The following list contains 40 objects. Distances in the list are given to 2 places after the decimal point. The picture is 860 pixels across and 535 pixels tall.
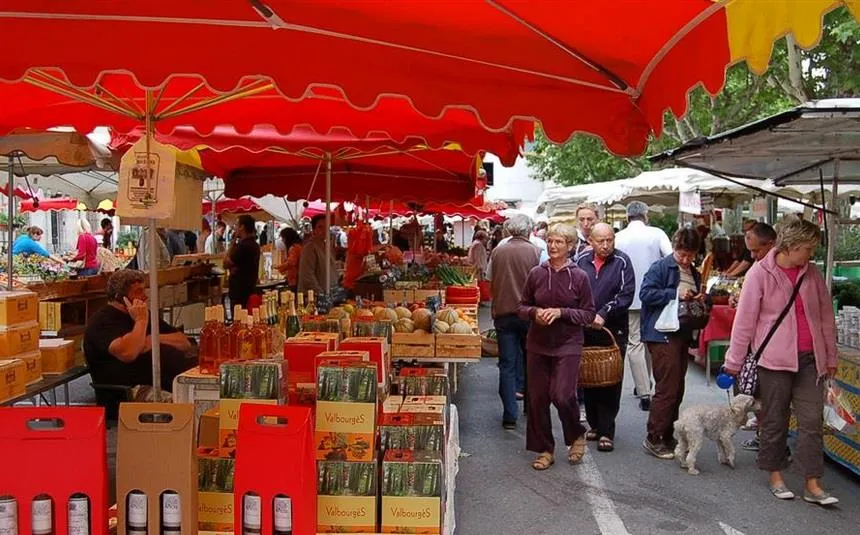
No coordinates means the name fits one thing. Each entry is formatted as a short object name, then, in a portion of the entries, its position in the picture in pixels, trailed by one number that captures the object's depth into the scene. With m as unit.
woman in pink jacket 5.32
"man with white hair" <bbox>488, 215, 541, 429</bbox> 7.54
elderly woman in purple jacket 5.94
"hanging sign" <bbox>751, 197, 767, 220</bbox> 16.11
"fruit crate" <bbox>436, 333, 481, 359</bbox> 6.25
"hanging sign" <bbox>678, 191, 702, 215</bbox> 13.39
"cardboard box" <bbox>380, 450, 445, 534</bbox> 3.12
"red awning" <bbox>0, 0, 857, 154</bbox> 2.56
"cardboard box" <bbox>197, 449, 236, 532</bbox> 2.98
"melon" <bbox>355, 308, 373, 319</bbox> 5.94
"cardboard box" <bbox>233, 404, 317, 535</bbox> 2.63
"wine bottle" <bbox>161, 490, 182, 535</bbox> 2.63
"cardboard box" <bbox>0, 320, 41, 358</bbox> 4.91
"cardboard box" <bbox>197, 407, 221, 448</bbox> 3.29
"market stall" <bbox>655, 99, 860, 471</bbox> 4.60
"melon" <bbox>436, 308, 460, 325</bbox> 6.51
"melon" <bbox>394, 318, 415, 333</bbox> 6.30
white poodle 6.20
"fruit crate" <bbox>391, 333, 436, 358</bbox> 6.25
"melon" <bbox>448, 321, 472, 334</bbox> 6.36
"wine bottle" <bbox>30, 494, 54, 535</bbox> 2.49
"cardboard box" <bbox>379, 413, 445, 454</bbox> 3.34
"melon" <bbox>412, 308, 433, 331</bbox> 6.33
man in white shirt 8.23
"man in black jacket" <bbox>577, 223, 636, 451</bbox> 6.68
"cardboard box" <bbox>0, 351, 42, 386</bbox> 5.07
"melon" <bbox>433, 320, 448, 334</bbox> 6.32
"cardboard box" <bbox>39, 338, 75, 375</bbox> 5.53
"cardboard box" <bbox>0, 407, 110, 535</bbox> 2.50
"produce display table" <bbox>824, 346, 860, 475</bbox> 5.86
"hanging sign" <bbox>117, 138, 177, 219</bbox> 3.77
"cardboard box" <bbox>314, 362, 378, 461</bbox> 3.13
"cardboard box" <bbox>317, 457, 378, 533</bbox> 3.06
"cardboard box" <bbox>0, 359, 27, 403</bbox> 4.76
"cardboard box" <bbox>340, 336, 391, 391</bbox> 4.06
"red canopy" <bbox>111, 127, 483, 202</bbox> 7.63
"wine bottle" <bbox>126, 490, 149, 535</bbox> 2.62
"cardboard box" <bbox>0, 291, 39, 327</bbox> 4.84
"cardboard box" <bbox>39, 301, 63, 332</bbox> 6.22
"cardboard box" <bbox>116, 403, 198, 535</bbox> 2.62
